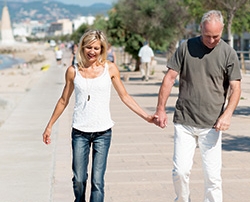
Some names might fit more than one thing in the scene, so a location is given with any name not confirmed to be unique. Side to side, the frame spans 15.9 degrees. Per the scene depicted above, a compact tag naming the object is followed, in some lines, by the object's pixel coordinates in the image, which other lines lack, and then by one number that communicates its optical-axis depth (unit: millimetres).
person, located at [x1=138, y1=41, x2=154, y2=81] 35086
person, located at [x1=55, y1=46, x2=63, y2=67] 63875
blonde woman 7318
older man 7298
